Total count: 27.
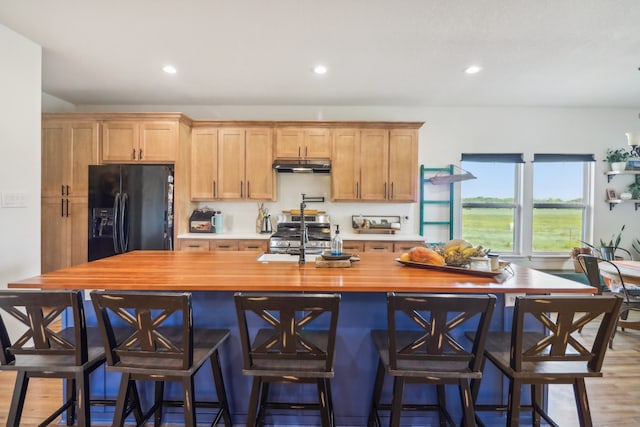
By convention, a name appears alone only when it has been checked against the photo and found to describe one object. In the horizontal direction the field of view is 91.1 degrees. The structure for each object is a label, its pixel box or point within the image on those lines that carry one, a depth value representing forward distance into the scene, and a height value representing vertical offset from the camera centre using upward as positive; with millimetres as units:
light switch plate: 2588 +55
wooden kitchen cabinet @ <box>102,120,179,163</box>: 3873 +824
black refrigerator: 3715 +3
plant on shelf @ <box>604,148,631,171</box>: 4336 +784
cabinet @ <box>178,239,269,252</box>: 3898 -455
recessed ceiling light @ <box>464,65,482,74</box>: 3156 +1455
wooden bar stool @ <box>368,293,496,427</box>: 1255 -614
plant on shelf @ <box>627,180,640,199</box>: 4383 +347
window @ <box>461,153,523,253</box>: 4609 +97
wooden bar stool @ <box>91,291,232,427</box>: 1272 -624
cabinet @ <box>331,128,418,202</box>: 4133 +610
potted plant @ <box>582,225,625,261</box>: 4309 -406
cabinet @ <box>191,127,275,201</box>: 4152 +601
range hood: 4031 +570
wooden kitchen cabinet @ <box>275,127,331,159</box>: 4148 +875
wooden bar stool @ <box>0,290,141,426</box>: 1298 -644
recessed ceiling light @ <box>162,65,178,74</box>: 3189 +1436
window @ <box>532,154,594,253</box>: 4594 +110
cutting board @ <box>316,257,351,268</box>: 1992 -343
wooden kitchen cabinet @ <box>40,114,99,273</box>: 3865 +188
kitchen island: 1663 -586
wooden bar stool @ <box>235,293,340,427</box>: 1246 -614
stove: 3779 -304
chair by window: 2979 -674
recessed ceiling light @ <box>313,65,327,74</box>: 3155 +1438
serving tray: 1764 -344
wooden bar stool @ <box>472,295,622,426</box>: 1268 -603
